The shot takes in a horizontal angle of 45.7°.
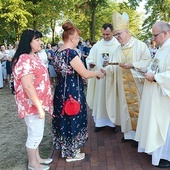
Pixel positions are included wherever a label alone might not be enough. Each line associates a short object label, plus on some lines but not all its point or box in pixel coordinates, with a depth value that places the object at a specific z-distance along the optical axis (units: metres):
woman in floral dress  2.80
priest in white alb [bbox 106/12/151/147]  3.27
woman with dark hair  2.50
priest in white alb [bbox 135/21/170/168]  2.63
